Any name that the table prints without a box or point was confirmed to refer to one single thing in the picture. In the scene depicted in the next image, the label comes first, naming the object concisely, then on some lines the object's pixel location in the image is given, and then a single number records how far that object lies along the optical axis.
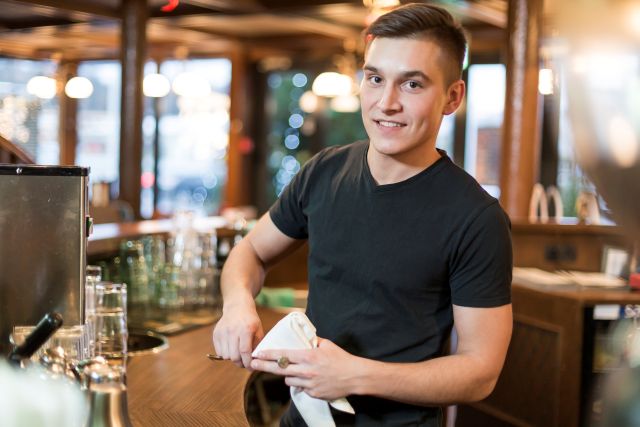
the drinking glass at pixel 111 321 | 2.15
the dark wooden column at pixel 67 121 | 12.27
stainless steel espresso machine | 1.53
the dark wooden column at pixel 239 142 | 11.30
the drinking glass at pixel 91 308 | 1.98
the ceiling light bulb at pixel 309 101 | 10.89
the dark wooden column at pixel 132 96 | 7.32
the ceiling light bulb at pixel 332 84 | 9.05
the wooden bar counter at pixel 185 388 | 1.84
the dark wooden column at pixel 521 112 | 5.51
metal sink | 2.61
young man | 1.45
